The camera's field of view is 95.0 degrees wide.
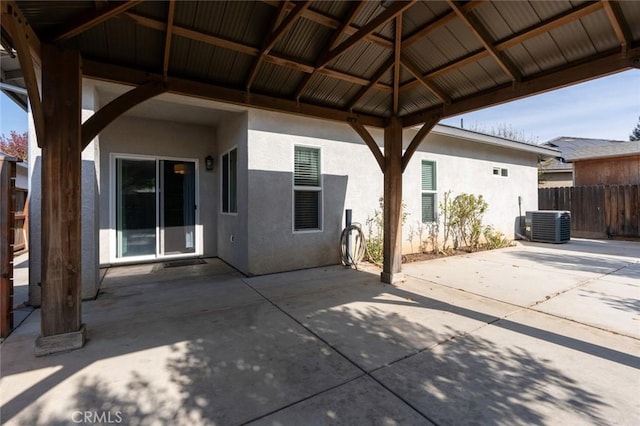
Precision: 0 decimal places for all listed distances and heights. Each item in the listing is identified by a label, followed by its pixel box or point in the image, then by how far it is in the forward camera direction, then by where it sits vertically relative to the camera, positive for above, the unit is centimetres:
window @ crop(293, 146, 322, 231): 601 +49
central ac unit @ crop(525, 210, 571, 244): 927 -49
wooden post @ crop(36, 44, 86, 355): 269 +12
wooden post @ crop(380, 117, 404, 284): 498 +16
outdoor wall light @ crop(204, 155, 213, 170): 700 +123
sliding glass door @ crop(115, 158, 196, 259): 621 +16
